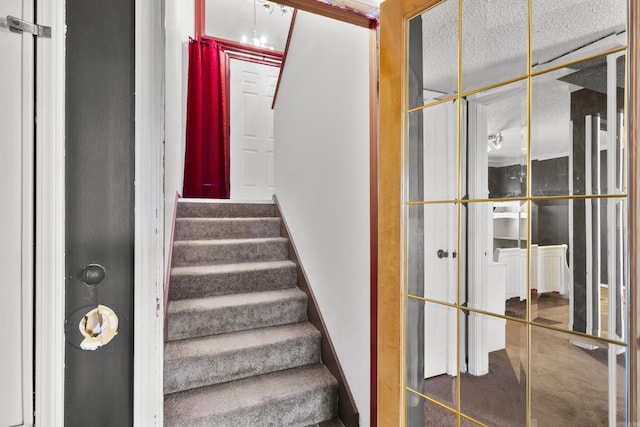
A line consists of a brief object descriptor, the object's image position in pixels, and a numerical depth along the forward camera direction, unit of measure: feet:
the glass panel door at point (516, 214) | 2.57
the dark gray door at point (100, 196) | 2.64
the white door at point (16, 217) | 2.28
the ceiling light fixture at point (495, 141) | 3.29
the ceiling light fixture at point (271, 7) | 12.51
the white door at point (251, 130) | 13.71
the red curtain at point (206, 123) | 12.53
